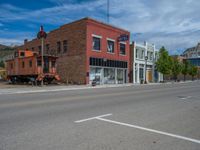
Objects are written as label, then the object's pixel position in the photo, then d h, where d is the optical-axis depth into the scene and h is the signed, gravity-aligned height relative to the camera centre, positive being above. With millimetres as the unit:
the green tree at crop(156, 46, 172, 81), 35302 +3095
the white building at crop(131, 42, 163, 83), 32291 +3115
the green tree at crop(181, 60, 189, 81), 47572 +2691
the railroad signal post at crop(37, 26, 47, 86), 20416 +5522
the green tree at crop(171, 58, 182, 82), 41608 +2380
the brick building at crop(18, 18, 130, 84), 24516 +4332
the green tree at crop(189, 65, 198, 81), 51055 +2252
